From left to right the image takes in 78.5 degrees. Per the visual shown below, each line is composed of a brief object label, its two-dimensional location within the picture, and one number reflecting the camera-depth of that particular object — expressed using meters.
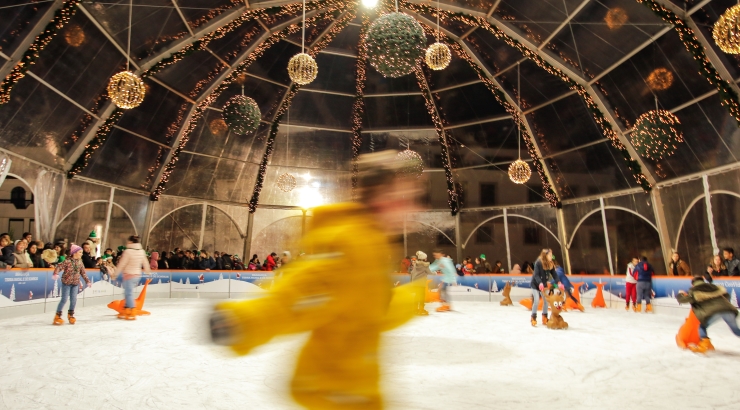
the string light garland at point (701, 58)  10.48
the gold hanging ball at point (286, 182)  15.21
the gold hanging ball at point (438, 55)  9.62
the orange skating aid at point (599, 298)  13.04
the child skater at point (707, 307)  5.81
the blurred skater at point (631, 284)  11.96
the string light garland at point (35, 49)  10.34
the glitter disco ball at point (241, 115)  11.24
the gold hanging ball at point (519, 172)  13.27
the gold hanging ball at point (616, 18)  11.48
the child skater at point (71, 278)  7.98
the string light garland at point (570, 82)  13.91
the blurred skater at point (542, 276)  8.22
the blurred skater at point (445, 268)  9.27
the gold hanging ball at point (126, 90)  9.05
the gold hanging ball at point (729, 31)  6.15
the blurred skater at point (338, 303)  1.46
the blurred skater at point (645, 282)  11.10
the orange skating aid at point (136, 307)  9.30
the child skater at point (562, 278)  9.02
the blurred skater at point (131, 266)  8.45
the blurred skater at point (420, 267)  9.28
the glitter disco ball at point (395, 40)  7.16
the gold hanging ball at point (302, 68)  9.48
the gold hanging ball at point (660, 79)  11.77
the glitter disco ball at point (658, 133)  11.83
